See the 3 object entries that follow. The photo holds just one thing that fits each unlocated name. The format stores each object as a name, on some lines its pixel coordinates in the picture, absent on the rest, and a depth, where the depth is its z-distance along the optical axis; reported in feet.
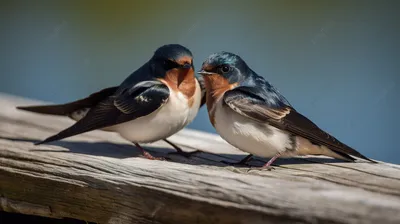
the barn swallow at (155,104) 17.33
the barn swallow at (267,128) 15.51
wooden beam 10.95
